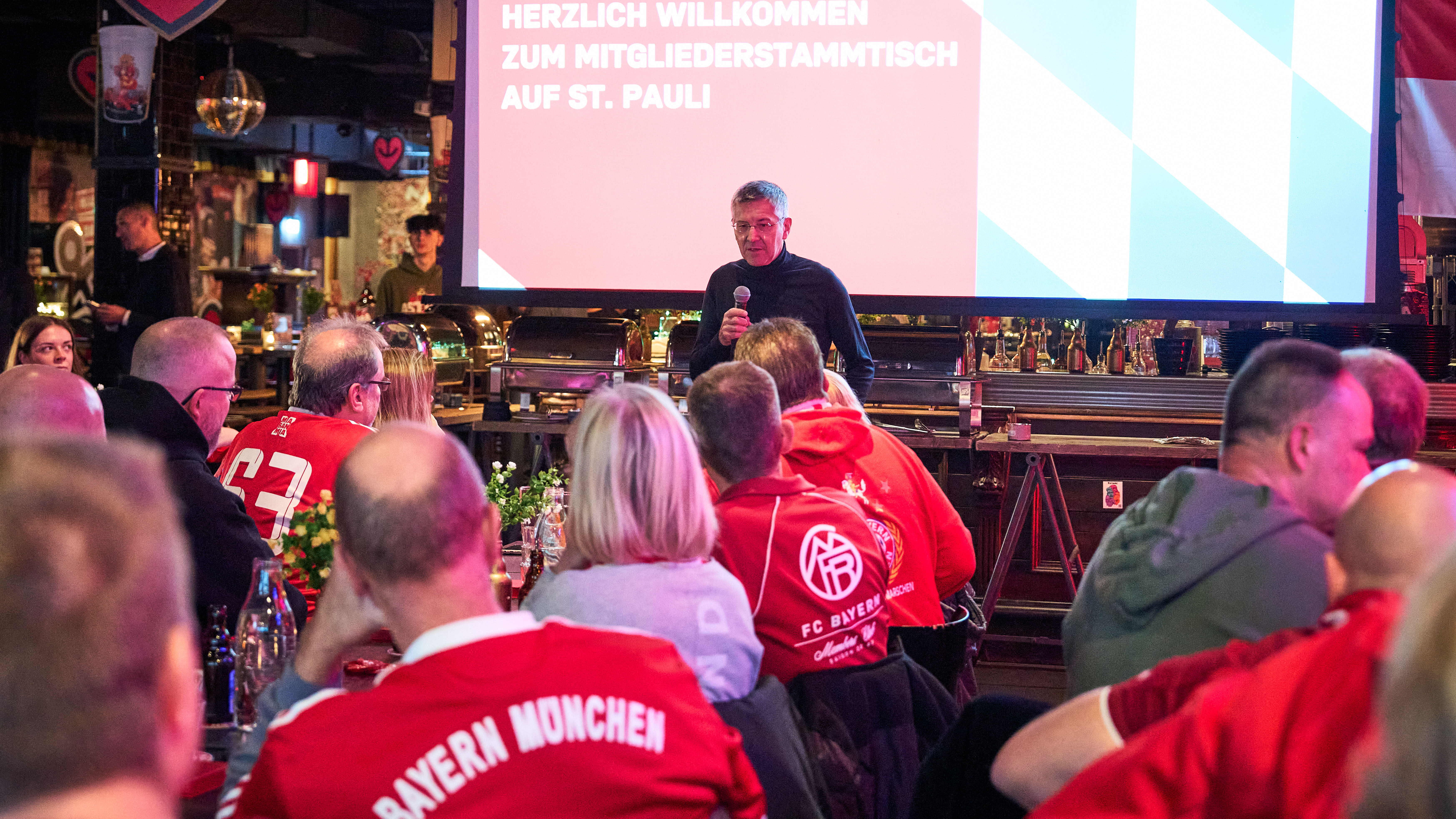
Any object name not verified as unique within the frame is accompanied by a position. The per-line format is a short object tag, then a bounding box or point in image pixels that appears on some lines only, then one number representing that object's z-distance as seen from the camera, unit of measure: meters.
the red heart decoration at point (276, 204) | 14.82
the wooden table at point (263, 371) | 9.77
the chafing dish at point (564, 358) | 5.62
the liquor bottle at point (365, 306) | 8.58
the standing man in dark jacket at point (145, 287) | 6.96
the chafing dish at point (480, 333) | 6.97
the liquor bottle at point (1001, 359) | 5.56
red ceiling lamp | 13.72
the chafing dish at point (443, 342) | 6.52
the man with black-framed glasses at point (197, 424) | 2.37
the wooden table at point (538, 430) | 5.34
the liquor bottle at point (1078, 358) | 5.43
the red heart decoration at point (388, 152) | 11.76
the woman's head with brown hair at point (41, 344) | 5.01
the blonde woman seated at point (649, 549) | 1.79
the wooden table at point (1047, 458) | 4.69
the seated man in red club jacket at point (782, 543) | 2.23
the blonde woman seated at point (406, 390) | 3.31
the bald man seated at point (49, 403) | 2.16
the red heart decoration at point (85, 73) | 9.14
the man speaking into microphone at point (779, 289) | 4.42
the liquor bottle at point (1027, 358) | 5.53
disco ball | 8.51
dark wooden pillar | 8.32
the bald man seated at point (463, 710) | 1.25
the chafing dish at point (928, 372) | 5.20
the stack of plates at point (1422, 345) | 5.12
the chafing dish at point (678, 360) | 5.48
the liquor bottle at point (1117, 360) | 5.40
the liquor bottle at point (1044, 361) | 5.54
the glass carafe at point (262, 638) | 1.96
